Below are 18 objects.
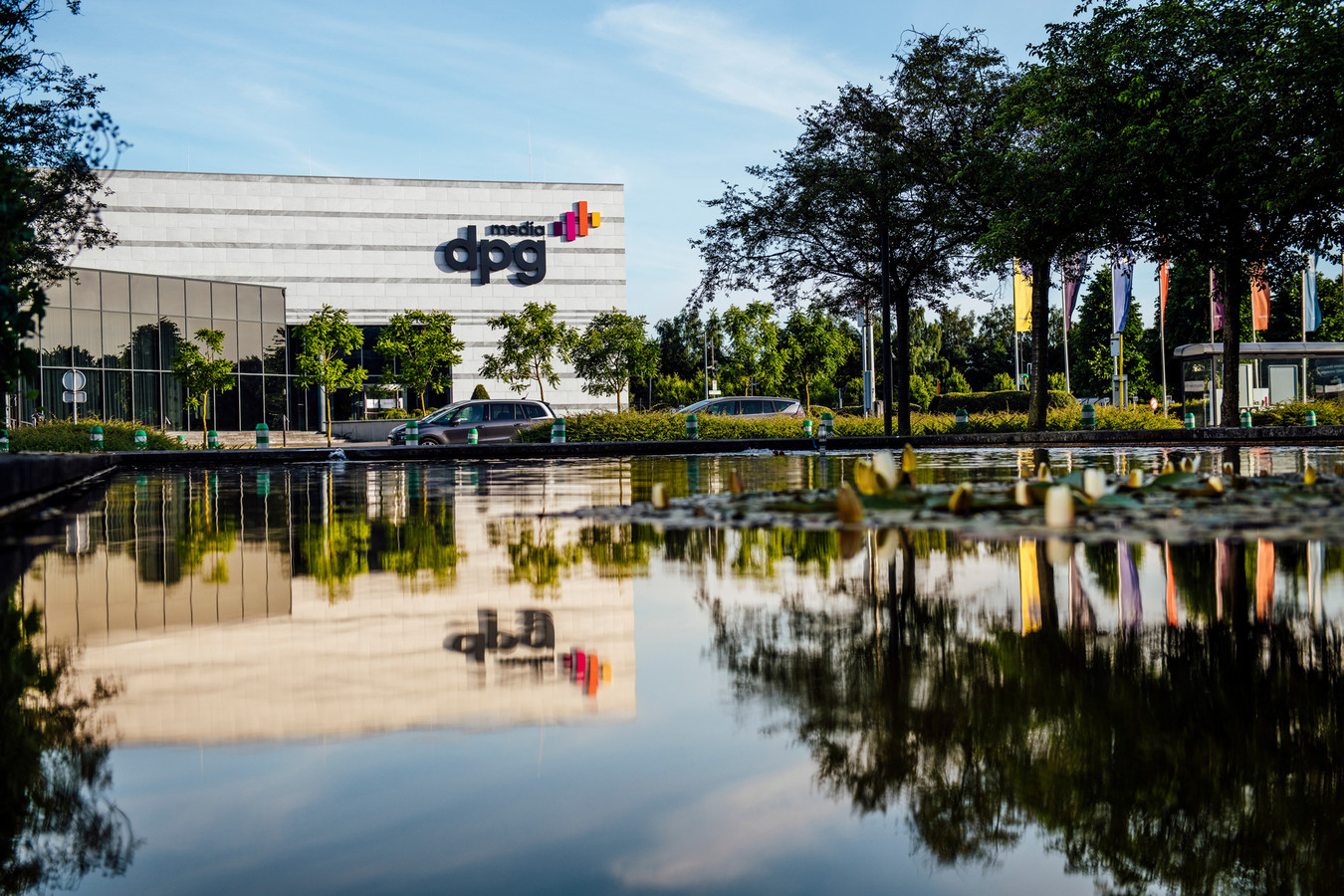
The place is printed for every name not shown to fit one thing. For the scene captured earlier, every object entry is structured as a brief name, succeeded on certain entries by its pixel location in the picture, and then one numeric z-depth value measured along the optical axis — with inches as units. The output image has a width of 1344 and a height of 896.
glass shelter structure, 1512.1
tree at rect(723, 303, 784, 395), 2605.8
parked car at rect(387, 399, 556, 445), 1272.1
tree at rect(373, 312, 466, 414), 2257.6
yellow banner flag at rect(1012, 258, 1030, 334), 1656.0
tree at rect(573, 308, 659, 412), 2188.7
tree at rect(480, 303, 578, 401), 2271.2
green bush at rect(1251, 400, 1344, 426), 1289.4
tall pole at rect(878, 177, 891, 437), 1177.4
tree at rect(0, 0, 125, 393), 897.5
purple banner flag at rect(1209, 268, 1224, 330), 1662.8
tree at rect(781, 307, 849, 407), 2513.5
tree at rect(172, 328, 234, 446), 1966.0
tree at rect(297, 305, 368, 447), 1990.7
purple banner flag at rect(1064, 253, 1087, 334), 1217.0
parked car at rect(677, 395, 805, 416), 1459.2
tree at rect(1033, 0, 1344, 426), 871.7
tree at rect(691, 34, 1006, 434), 1224.2
